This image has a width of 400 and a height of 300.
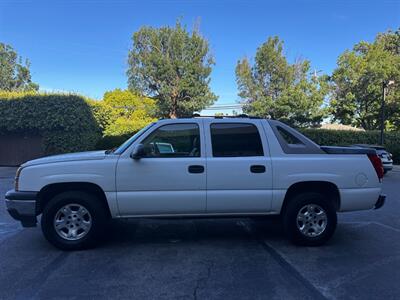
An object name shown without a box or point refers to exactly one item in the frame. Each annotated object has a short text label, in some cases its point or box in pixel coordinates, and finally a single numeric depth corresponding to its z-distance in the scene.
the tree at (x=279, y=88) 32.22
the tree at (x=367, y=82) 29.95
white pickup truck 5.48
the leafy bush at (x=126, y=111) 25.23
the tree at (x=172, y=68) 35.19
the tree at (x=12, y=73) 47.34
